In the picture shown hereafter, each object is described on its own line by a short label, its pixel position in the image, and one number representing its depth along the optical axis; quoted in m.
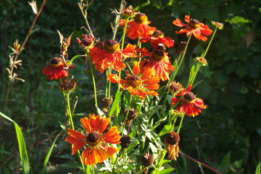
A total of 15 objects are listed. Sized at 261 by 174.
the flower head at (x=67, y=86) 0.90
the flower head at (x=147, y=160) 0.92
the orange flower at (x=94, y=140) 0.86
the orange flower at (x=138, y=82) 0.90
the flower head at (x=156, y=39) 0.96
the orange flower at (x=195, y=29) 0.99
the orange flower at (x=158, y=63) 0.94
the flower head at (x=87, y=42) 0.90
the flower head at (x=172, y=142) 0.92
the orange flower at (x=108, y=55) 0.90
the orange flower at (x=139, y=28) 0.96
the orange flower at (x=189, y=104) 0.93
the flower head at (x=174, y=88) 0.95
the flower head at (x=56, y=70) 0.91
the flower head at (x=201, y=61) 0.96
